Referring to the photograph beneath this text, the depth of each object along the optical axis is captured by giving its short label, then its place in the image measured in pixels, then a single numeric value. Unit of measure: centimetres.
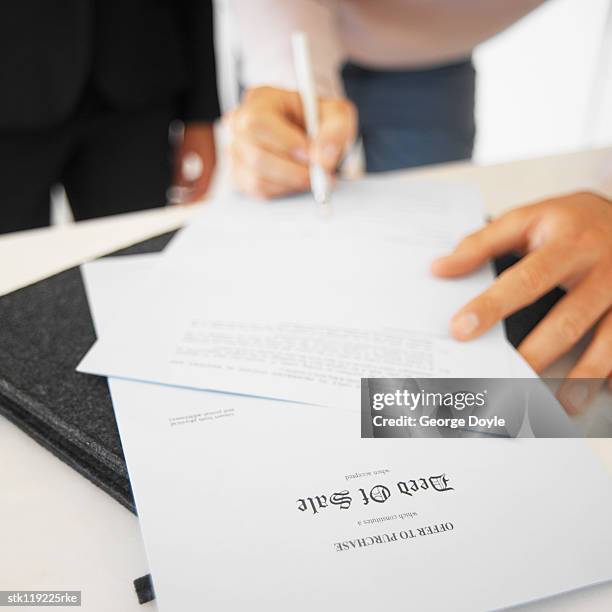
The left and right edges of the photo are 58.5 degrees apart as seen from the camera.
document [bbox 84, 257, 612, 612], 29
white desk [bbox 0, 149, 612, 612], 31
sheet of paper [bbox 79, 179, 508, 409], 41
